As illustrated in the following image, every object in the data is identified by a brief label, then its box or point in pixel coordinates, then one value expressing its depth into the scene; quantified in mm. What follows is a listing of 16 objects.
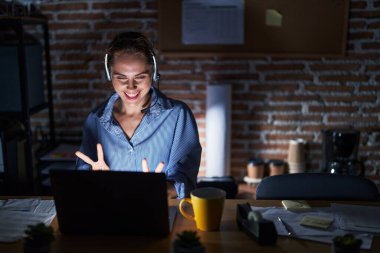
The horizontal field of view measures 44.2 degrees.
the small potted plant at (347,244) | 1036
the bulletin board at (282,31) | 2791
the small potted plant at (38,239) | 1072
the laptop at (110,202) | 1138
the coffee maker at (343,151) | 2701
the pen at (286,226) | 1243
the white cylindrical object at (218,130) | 2859
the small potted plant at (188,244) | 1047
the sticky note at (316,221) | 1281
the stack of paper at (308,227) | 1223
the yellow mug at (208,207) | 1237
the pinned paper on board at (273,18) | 2805
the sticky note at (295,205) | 1410
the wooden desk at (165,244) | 1163
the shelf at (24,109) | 2400
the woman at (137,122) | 1744
